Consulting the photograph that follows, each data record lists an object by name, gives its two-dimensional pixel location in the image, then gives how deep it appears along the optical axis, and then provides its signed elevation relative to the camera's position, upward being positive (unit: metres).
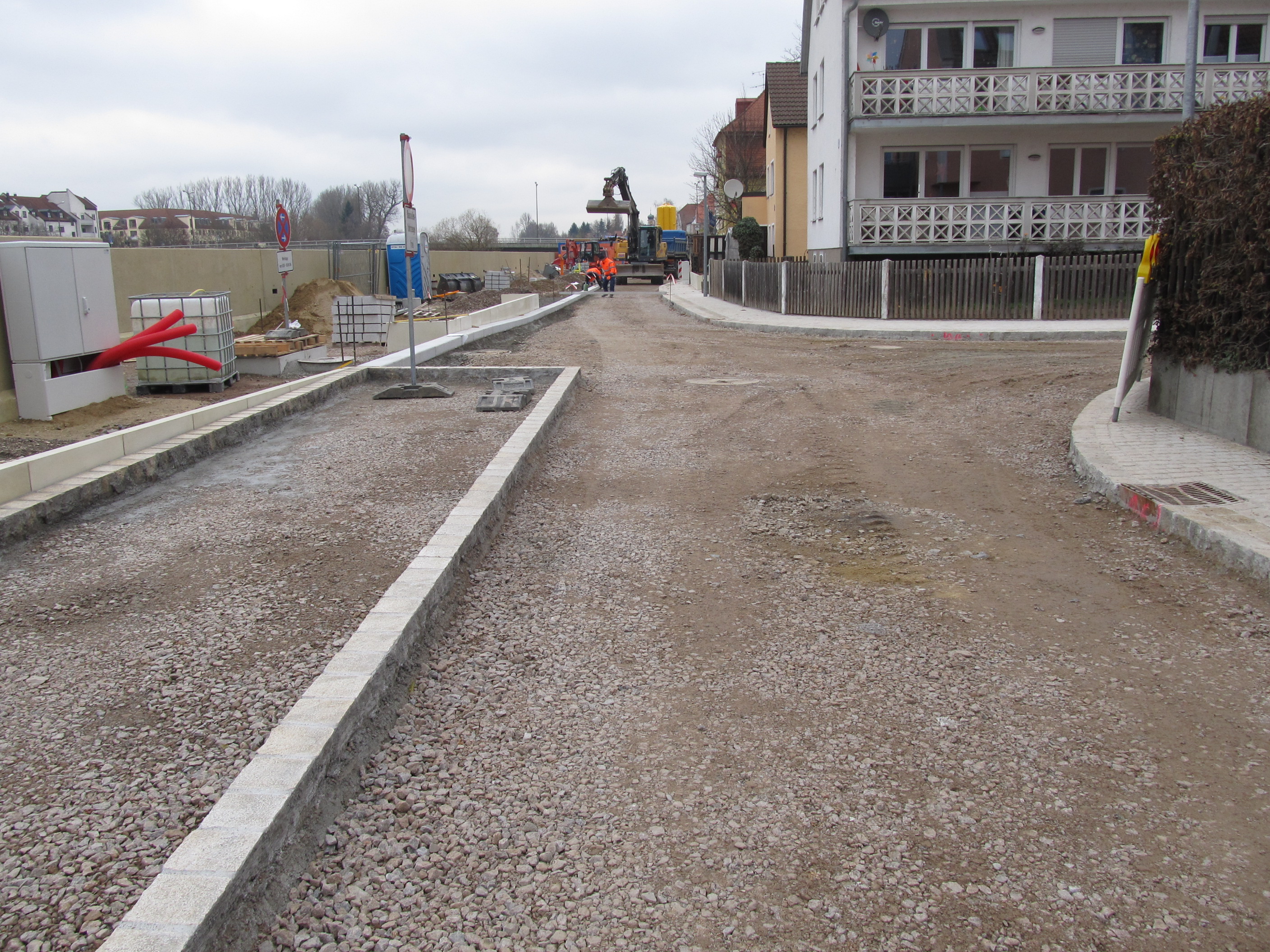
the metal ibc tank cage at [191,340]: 11.75 -0.47
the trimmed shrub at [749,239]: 41.16 +2.08
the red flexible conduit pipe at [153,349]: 10.13 -0.47
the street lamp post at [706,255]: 35.72 +1.31
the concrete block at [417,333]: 18.75 -0.72
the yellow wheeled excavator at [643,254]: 55.66 +2.11
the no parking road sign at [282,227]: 16.81 +1.23
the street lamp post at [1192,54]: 16.77 +3.85
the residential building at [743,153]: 59.97 +8.33
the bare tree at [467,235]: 73.50 +5.19
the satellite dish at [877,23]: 24.72 +6.52
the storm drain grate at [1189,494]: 5.84 -1.30
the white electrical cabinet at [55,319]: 8.77 -0.13
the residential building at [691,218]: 88.69 +9.02
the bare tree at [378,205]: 87.00 +8.49
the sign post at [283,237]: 16.56 +1.06
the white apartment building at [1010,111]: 24.05 +4.16
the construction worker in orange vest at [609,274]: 46.75 +0.87
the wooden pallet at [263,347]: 14.98 -0.71
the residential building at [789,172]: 38.88 +4.57
